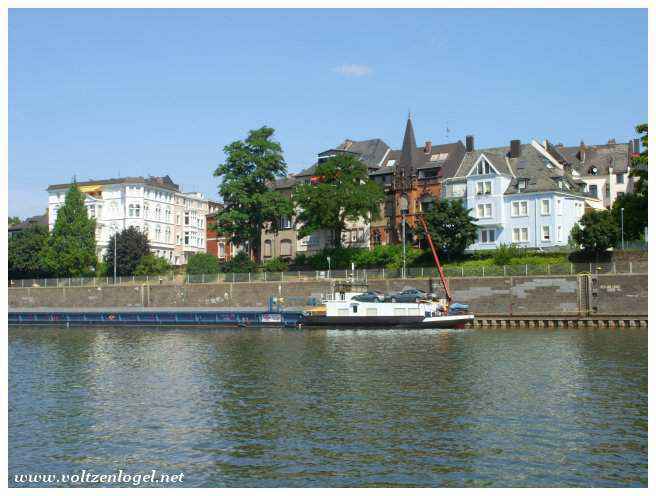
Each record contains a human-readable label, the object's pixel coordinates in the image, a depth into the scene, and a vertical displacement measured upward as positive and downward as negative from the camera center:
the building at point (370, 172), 114.56 +13.17
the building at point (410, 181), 108.88 +11.82
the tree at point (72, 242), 119.12 +4.79
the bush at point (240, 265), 105.00 +1.29
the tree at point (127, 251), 118.19 +3.45
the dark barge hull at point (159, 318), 83.50 -4.32
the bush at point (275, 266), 105.69 +1.12
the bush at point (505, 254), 89.94 +2.06
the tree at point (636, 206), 76.00 +6.74
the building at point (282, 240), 119.56 +4.83
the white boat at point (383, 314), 76.75 -3.64
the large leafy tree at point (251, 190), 106.44 +10.58
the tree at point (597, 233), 83.81 +3.93
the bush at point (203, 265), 108.31 +1.34
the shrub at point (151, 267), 112.50 +1.19
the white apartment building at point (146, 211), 136.75 +10.55
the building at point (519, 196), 97.81 +8.98
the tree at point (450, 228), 93.31 +4.96
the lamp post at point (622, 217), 85.88 +5.57
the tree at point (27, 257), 122.81 +2.81
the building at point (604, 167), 117.44 +14.68
